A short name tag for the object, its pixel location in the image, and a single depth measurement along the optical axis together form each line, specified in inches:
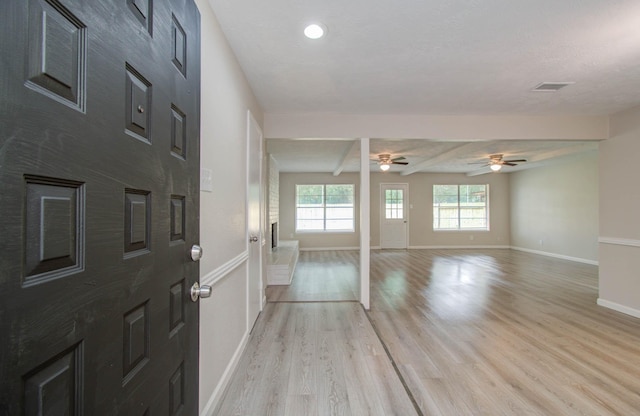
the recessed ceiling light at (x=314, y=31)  73.3
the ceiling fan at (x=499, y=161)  236.4
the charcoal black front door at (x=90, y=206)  16.1
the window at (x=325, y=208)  345.1
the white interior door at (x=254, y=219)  104.7
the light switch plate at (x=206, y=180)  61.2
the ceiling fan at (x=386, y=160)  222.6
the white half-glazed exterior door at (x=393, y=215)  351.3
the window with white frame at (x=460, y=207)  358.3
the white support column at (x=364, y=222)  139.5
